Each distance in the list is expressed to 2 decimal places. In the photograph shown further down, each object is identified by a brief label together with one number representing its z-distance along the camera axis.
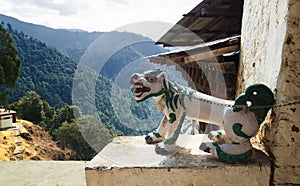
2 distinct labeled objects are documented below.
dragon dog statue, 1.57
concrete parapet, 1.60
